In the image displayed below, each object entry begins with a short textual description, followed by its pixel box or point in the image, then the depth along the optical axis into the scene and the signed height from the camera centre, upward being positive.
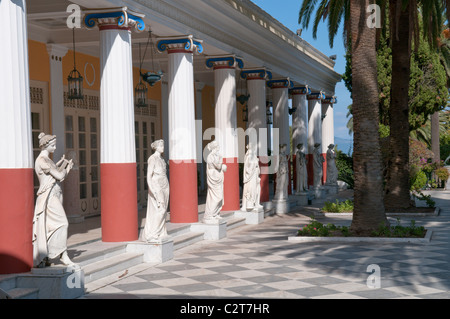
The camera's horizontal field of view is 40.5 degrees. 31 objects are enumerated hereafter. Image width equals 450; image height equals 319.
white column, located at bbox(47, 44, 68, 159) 14.16 +1.64
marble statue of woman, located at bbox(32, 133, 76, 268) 8.00 -0.69
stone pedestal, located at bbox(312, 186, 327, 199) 24.86 -1.48
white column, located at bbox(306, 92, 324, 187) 26.88 +1.39
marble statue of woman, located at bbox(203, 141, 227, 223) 13.91 -0.54
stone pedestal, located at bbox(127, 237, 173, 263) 10.90 -1.58
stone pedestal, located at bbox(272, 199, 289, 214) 19.48 -1.56
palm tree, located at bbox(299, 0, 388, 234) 13.16 +0.56
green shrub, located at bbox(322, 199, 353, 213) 18.11 -1.56
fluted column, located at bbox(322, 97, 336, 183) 30.14 +1.67
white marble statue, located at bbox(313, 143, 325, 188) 25.64 -0.42
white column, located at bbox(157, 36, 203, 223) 13.54 +0.69
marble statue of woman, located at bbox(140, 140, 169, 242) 10.83 -0.67
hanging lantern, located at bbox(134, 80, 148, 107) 16.86 +1.85
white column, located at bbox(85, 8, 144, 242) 10.75 +0.68
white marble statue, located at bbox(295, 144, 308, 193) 22.47 -0.50
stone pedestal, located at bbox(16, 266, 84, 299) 7.87 -1.53
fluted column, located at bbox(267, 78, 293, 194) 21.48 +1.76
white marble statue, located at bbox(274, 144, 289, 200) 19.36 -0.63
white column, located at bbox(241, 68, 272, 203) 18.80 +1.63
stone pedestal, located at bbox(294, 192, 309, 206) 22.20 -1.52
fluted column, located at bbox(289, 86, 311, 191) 24.22 +1.57
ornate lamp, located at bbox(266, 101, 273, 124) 25.36 +1.79
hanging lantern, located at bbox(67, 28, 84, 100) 13.86 +1.74
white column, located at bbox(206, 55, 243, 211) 16.41 +1.44
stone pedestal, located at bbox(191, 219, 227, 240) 13.85 -1.59
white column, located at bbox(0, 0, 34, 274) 7.77 +0.18
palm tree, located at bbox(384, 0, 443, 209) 17.48 +1.27
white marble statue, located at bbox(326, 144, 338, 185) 27.69 -0.60
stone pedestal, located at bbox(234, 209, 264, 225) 16.80 -1.60
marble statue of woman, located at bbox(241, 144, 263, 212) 16.64 -0.62
